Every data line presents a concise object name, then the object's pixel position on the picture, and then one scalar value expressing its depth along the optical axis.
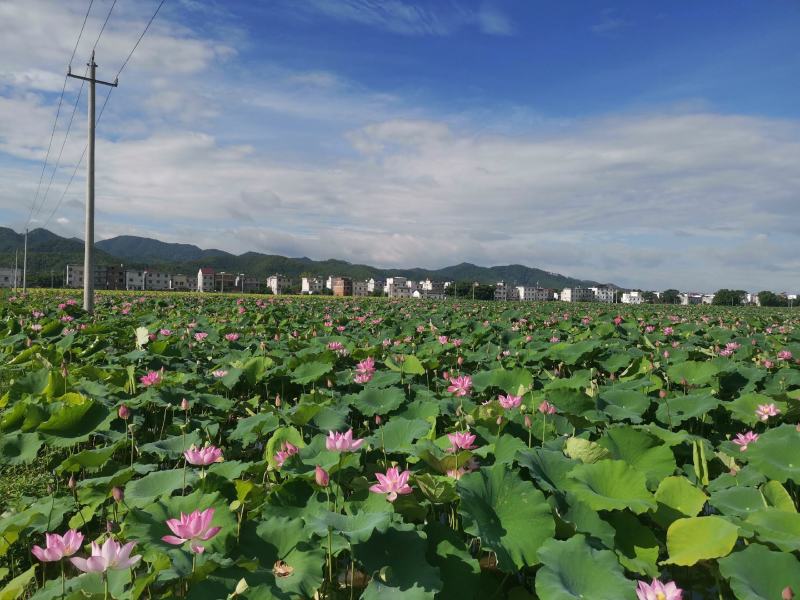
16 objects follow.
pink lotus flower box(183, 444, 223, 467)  2.14
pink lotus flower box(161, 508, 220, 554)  1.48
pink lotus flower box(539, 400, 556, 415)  2.90
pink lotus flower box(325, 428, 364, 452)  2.03
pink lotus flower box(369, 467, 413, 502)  1.88
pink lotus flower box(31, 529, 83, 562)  1.59
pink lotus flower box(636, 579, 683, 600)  1.38
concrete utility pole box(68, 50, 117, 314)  12.10
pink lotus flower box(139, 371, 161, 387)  3.71
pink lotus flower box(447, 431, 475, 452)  2.16
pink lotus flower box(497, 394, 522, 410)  2.84
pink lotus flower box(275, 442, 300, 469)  2.25
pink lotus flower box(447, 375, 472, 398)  3.37
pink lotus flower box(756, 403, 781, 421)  3.11
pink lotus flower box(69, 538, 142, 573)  1.42
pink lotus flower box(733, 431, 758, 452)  2.58
